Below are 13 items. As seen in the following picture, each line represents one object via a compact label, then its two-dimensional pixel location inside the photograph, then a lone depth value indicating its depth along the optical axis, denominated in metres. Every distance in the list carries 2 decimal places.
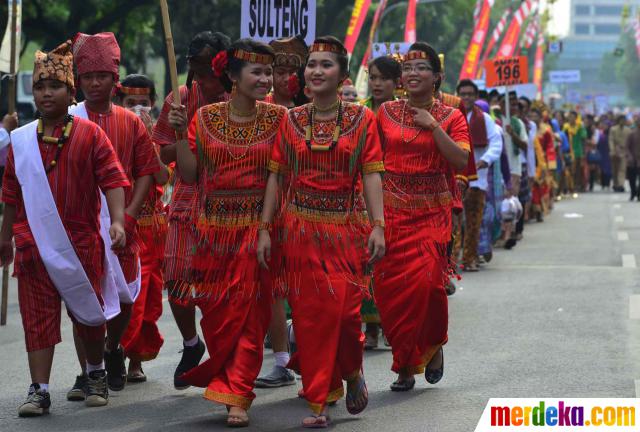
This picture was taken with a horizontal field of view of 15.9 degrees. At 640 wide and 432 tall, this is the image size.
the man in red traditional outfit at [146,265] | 12.95
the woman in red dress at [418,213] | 12.40
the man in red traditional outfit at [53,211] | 11.03
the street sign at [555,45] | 91.59
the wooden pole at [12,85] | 16.10
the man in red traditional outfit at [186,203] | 11.54
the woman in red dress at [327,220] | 10.74
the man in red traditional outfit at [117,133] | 11.82
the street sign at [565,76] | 82.35
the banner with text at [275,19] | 17.31
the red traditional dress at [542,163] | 35.54
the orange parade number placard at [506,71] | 31.43
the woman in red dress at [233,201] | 10.86
